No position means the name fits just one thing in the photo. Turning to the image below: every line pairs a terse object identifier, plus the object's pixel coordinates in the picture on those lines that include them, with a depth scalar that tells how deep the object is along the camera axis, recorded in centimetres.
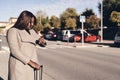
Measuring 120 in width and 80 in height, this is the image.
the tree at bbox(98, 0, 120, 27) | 2644
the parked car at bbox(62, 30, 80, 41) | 2027
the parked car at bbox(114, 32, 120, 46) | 1454
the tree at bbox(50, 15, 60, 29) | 3456
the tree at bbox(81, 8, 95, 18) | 2989
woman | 238
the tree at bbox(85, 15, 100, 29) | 2768
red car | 1977
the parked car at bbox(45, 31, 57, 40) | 2388
